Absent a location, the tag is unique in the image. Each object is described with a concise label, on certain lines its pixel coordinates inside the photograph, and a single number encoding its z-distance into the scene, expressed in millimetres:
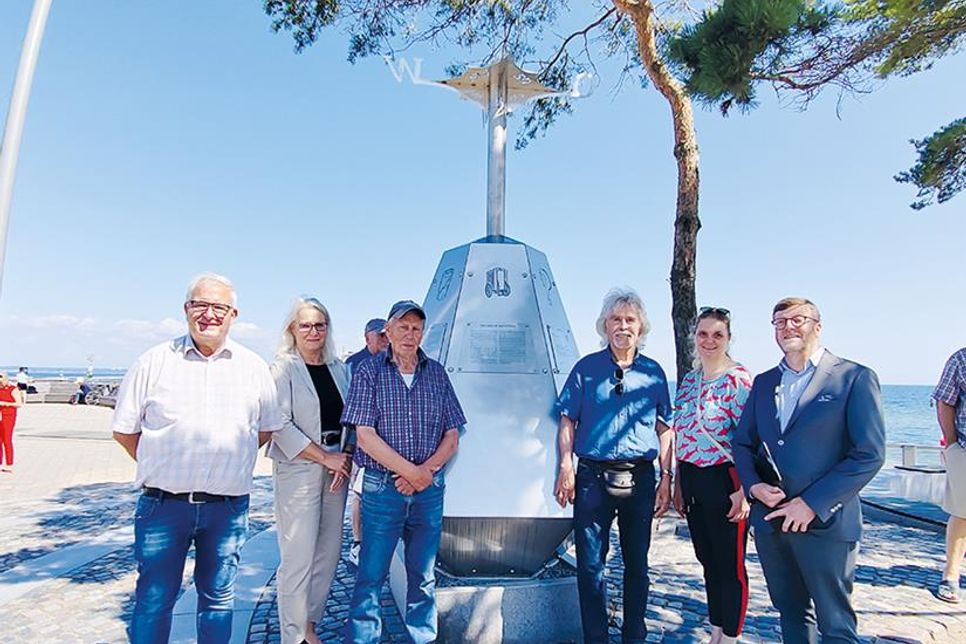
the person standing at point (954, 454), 4195
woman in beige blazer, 2982
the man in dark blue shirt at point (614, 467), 2961
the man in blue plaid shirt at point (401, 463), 2830
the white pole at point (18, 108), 3176
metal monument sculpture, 3338
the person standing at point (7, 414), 8641
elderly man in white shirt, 2451
